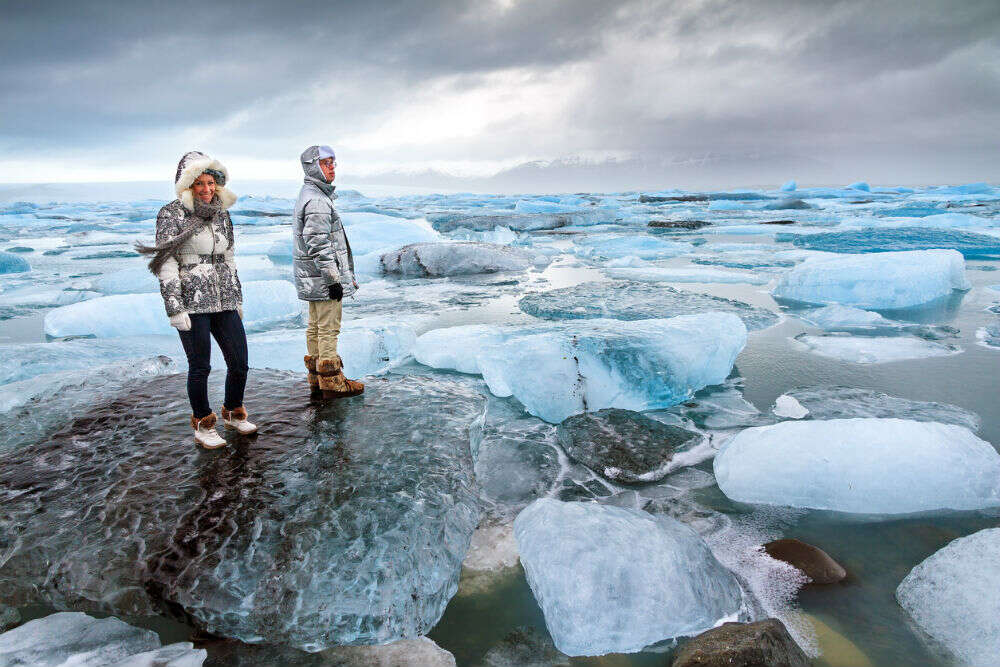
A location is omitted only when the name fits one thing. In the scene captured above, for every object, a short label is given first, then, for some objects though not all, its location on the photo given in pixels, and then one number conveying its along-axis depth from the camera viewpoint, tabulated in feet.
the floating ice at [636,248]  42.45
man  9.97
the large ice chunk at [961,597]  5.87
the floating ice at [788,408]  12.23
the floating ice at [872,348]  15.85
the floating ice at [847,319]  19.72
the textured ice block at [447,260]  35.83
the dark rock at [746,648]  5.39
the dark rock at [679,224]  66.33
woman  7.82
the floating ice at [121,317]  20.66
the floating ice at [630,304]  20.54
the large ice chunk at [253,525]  6.15
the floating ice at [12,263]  38.58
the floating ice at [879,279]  23.39
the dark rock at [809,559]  7.07
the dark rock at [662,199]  144.18
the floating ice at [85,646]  5.71
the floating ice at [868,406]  11.51
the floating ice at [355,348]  15.90
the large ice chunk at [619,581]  6.23
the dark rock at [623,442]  10.03
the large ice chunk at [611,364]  12.83
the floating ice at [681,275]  29.66
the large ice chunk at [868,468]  8.55
